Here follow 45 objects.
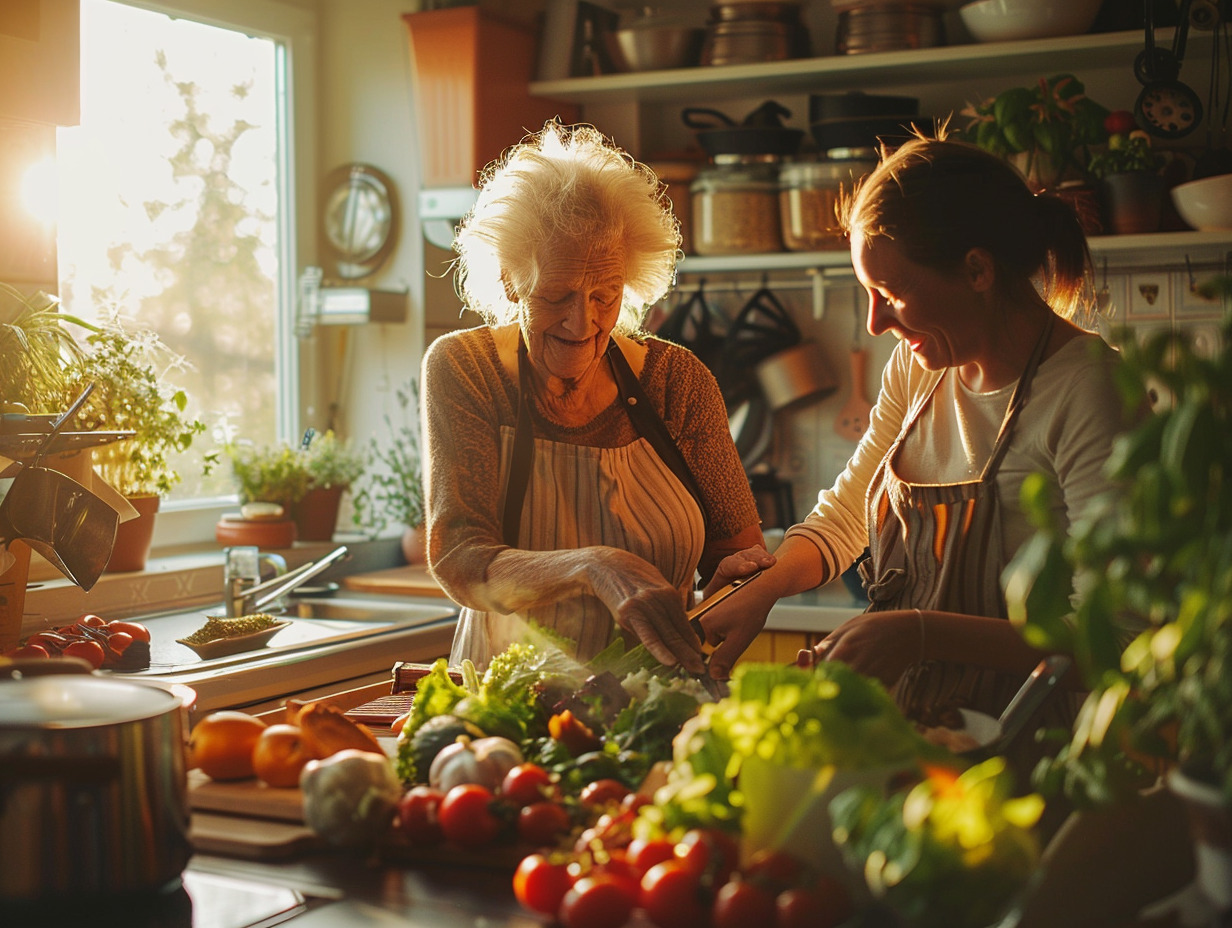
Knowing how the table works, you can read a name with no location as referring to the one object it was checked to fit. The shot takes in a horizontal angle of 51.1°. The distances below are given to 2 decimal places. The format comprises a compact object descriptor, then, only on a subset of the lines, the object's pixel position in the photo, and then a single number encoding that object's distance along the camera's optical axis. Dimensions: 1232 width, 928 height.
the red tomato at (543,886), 0.95
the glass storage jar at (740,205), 3.17
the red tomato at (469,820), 1.10
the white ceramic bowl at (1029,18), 2.81
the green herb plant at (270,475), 3.23
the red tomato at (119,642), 2.24
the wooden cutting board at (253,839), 1.14
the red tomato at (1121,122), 2.86
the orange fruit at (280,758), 1.24
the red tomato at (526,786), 1.14
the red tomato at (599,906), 0.91
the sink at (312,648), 2.31
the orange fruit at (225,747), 1.27
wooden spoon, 3.36
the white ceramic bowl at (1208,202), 2.69
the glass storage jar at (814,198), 3.08
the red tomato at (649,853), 0.96
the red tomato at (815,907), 0.88
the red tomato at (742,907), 0.88
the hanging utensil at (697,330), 3.42
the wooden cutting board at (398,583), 3.06
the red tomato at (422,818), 1.12
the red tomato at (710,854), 0.94
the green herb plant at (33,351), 2.36
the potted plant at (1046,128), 2.84
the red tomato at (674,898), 0.90
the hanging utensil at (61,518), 1.94
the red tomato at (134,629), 2.29
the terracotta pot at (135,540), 2.76
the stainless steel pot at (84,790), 0.97
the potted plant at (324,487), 3.30
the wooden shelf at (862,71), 2.87
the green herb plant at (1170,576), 0.73
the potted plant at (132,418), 2.60
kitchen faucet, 2.76
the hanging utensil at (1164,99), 2.80
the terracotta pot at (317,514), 3.29
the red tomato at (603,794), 1.13
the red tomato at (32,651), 1.94
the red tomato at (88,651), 2.14
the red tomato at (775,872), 0.92
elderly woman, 1.82
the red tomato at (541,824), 1.10
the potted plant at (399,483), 3.40
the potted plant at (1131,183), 2.80
